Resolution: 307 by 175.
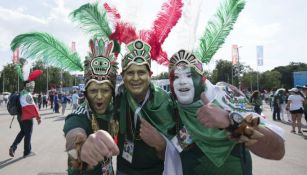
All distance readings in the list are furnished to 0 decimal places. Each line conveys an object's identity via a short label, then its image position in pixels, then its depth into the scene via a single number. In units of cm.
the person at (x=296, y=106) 1113
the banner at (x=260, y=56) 3163
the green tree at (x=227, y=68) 3628
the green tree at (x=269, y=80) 6738
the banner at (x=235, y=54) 2080
